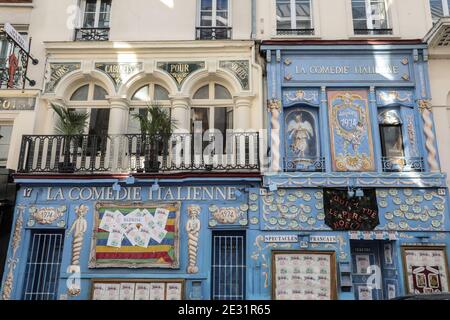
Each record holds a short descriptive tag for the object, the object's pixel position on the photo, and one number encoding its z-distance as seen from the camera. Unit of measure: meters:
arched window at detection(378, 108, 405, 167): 10.03
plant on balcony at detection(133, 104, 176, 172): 9.78
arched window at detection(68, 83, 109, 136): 10.62
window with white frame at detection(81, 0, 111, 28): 11.33
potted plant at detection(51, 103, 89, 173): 9.86
